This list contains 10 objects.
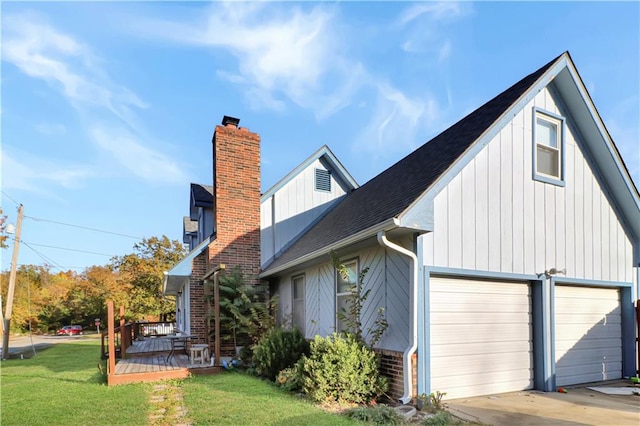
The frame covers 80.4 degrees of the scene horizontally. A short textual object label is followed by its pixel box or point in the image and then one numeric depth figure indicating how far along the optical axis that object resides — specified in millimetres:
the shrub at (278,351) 7949
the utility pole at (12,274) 16898
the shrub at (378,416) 4973
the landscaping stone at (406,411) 5138
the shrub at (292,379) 6699
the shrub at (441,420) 4828
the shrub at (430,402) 5520
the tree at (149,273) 26828
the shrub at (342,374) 5926
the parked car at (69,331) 37150
